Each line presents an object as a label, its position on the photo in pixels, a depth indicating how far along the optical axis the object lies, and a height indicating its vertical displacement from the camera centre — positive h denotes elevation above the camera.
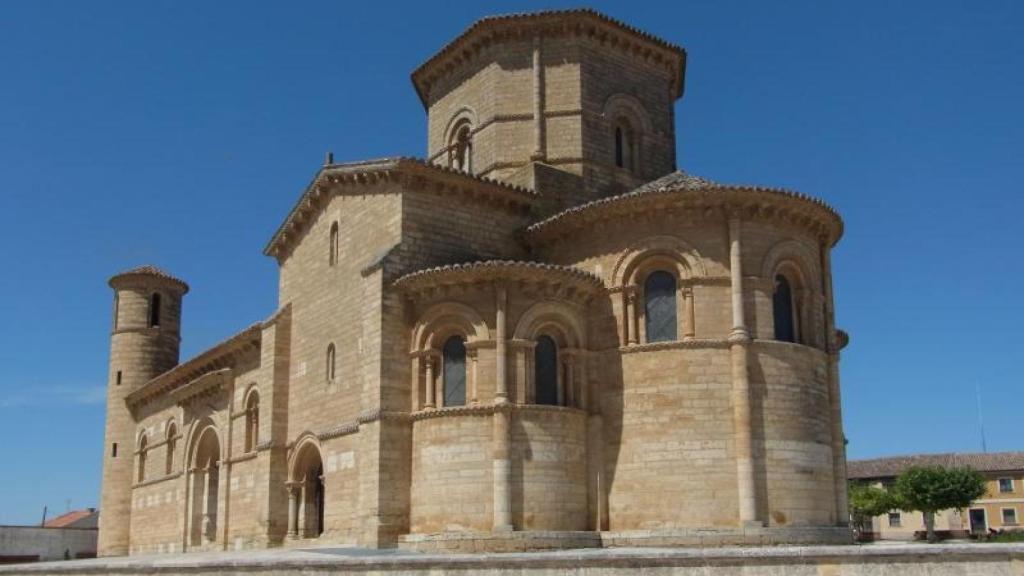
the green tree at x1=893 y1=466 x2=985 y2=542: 43.59 +0.48
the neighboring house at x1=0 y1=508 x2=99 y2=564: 44.69 -1.53
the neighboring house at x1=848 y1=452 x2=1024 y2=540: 53.53 -0.40
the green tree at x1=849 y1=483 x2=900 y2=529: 48.47 -0.07
